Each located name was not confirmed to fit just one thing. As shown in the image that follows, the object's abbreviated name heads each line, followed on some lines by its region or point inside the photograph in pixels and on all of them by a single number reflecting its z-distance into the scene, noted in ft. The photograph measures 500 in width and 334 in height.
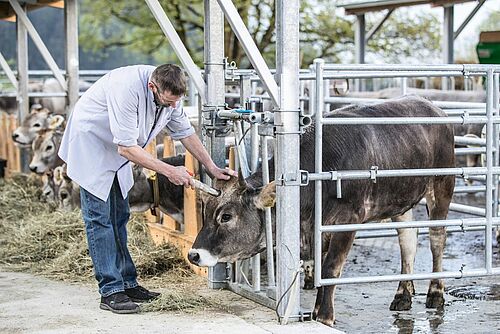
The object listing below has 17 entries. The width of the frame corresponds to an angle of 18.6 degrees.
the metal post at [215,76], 35.32
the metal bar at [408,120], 30.30
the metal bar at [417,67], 31.94
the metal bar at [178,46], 34.67
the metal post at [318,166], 29.67
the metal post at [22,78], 69.91
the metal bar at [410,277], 30.14
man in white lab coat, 30.28
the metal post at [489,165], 32.65
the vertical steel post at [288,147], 28.91
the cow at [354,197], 31.44
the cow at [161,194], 42.36
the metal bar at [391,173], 29.77
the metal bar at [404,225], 29.86
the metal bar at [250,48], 28.71
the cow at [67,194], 52.16
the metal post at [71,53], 64.69
